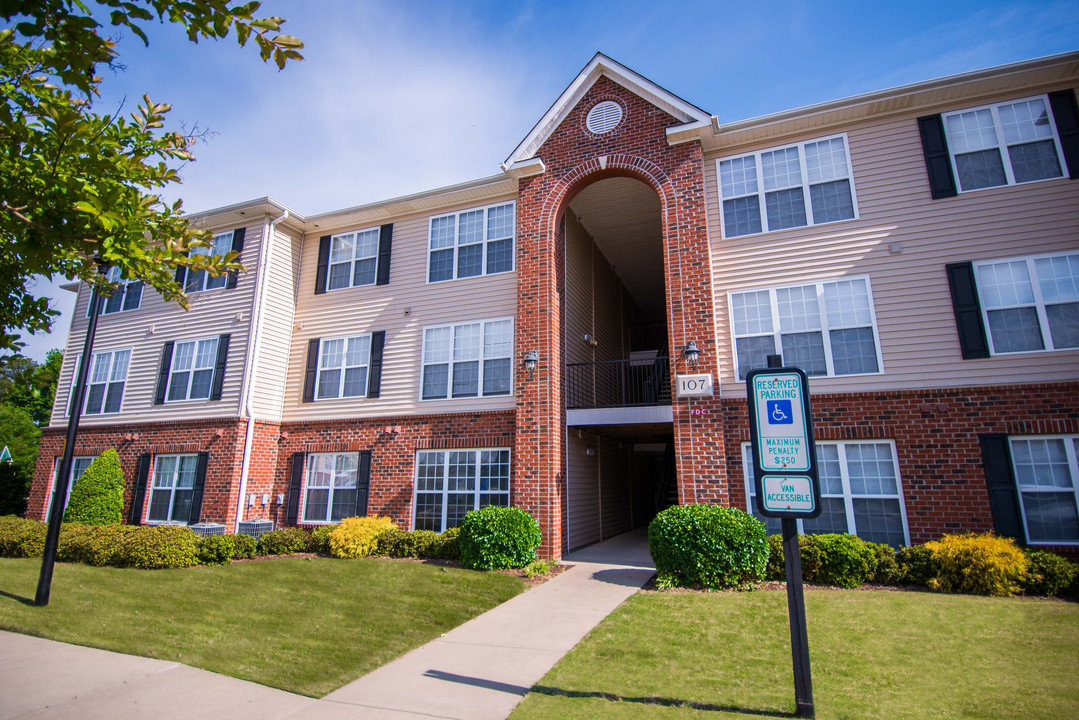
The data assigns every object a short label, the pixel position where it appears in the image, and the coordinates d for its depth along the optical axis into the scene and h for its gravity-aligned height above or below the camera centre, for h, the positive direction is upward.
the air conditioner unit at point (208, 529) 13.80 -0.88
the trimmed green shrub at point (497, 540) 11.40 -0.93
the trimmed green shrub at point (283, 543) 13.57 -1.16
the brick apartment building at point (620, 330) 10.39 +3.65
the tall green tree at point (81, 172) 3.46 +2.32
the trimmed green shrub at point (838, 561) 9.36 -1.11
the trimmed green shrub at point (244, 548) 13.05 -1.23
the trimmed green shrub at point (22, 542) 12.84 -1.08
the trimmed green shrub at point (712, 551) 9.55 -0.98
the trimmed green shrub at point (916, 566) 9.22 -1.17
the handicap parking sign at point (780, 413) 5.40 +0.71
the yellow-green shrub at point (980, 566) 8.66 -1.12
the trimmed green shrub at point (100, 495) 15.30 -0.07
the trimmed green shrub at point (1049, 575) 8.46 -1.20
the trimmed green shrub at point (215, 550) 12.19 -1.19
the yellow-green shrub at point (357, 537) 12.76 -0.98
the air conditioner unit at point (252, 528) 14.44 -0.89
